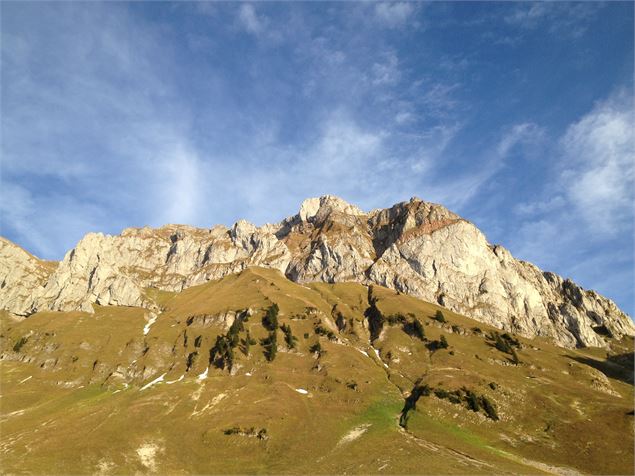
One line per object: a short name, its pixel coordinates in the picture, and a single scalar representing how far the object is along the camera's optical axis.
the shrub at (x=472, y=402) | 117.56
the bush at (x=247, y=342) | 171.62
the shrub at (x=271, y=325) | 195.00
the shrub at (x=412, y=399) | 114.57
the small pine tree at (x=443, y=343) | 177.88
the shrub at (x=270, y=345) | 166.34
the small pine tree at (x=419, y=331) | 190.25
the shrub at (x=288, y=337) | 178.25
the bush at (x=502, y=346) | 184.90
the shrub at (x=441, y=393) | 124.88
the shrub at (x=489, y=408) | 114.61
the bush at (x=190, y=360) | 167.20
